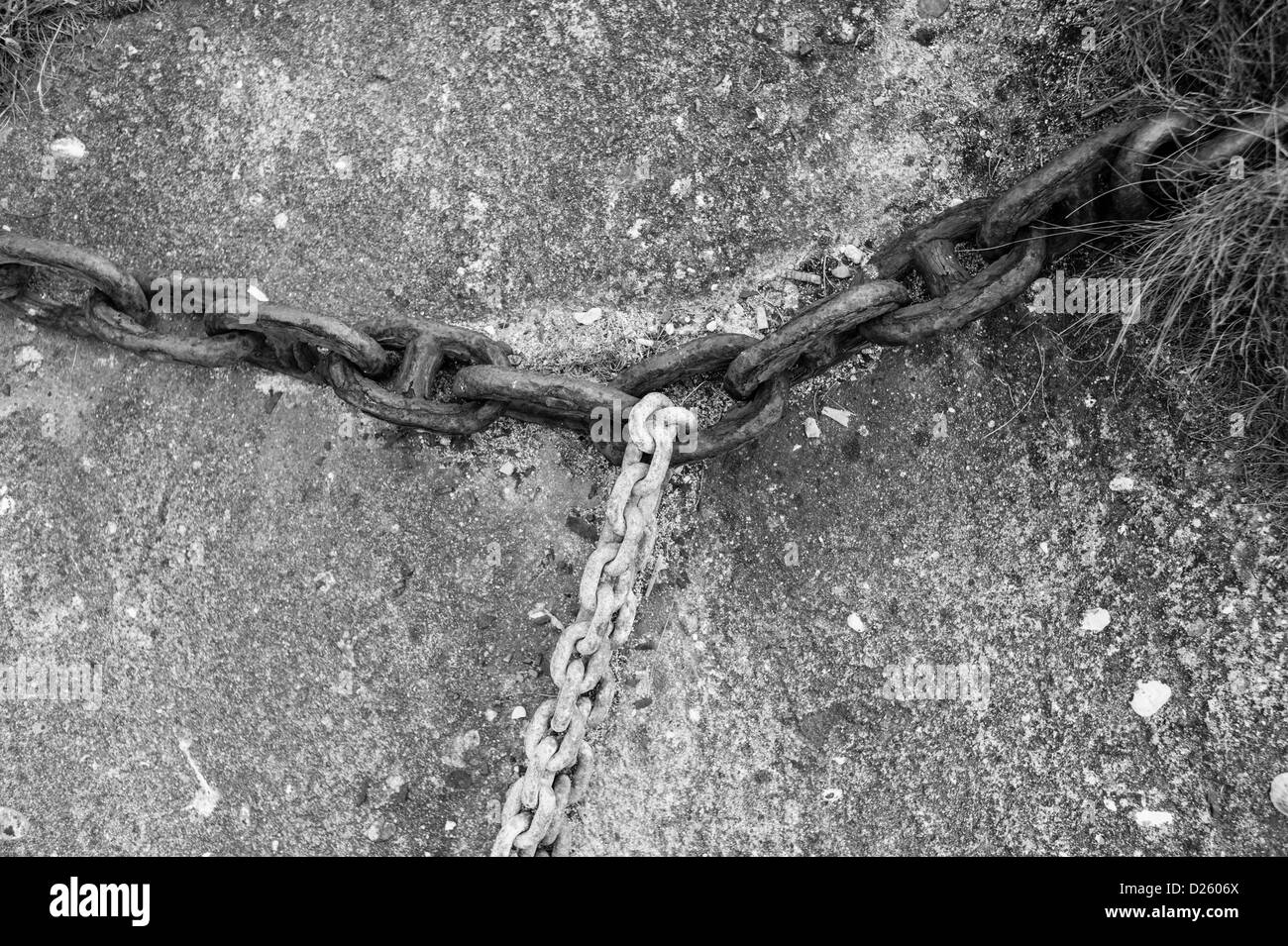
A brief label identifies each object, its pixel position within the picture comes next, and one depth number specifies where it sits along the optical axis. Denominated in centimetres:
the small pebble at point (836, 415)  205
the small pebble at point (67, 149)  228
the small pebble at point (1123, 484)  199
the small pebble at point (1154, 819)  194
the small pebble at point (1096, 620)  198
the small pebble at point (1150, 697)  195
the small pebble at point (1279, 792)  189
